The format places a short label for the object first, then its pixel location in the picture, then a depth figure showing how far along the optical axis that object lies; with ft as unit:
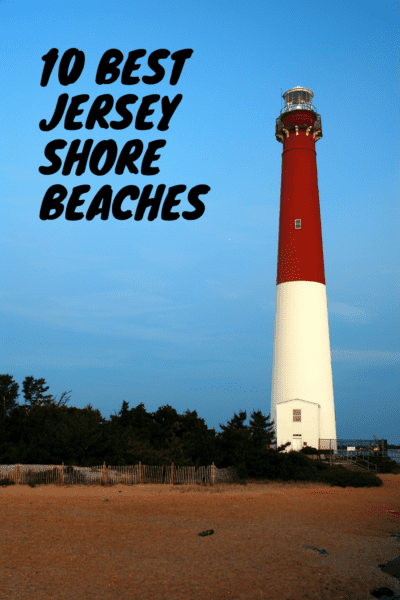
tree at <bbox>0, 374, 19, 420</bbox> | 125.08
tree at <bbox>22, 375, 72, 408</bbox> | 151.84
